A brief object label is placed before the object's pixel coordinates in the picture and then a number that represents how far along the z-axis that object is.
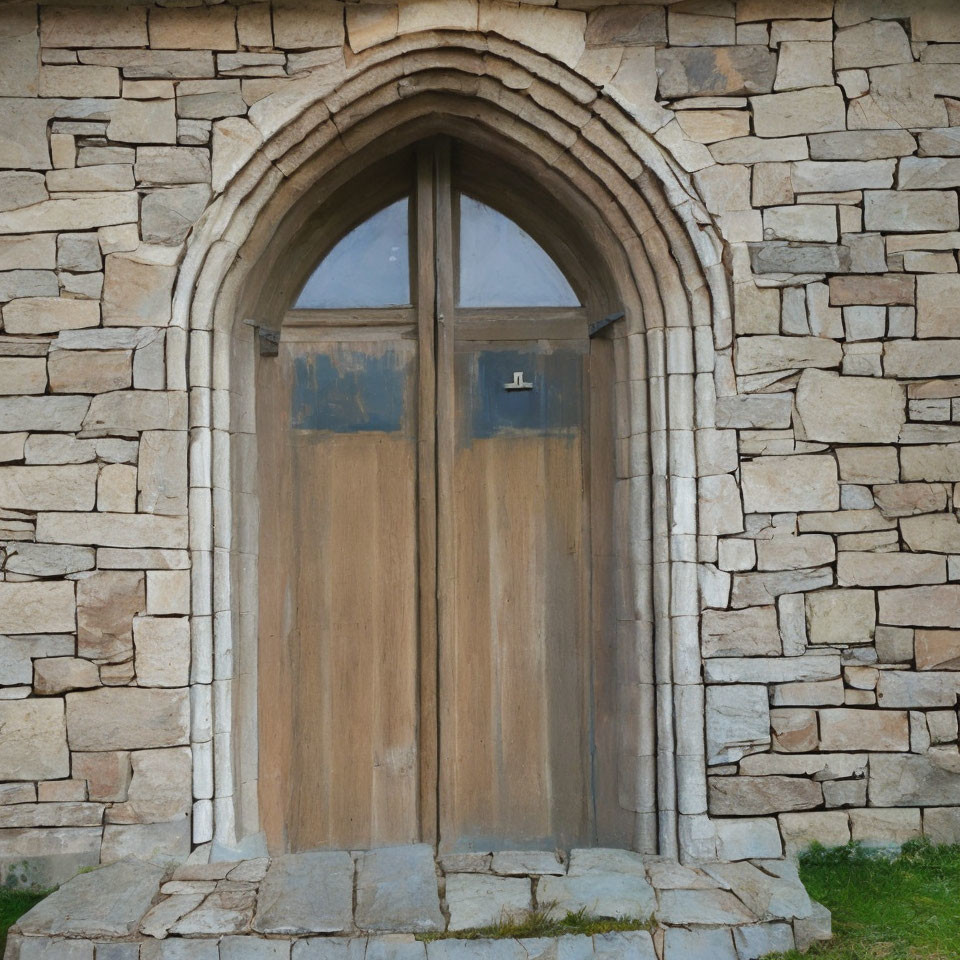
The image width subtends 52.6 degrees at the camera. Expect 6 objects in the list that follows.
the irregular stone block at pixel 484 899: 3.37
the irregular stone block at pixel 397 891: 3.32
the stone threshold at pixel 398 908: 3.23
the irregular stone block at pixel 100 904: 3.28
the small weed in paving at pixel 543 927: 3.29
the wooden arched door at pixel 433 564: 4.27
